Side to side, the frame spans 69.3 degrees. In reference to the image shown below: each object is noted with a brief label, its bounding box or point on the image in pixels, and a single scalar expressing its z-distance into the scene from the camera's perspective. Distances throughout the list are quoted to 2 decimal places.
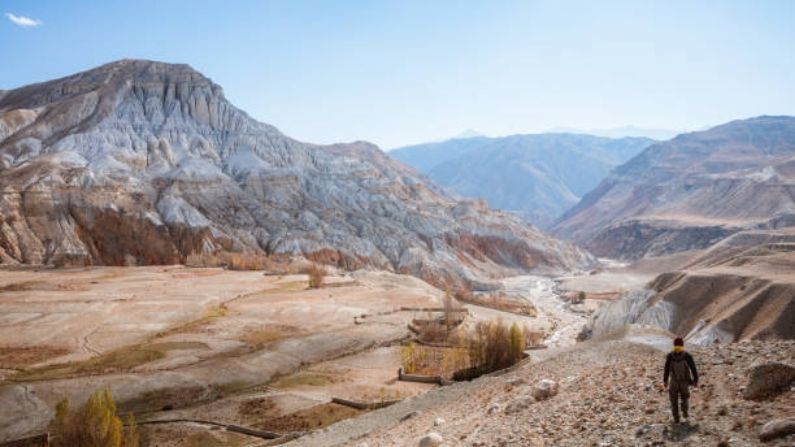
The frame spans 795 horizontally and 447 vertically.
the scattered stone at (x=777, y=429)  10.84
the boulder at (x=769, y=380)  13.03
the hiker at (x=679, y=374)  13.36
